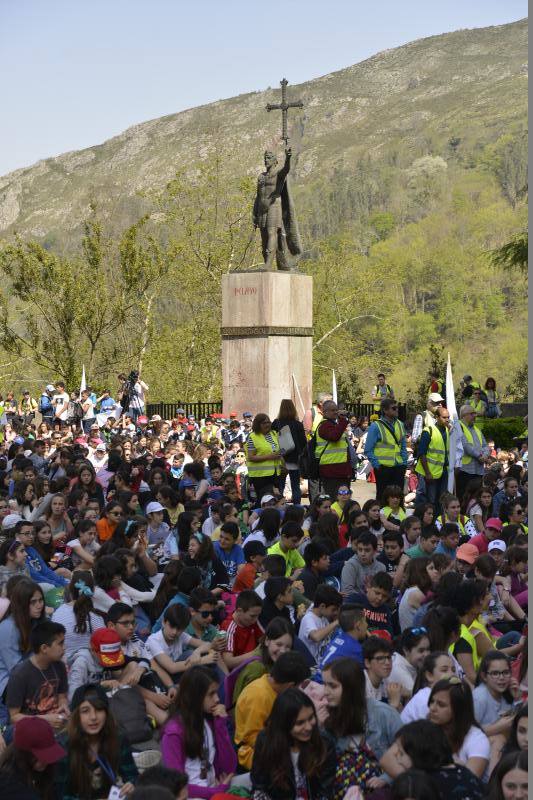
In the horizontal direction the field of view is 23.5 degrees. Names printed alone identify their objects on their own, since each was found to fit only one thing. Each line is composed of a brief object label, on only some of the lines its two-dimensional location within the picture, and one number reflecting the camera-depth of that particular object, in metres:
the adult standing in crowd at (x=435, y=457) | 14.11
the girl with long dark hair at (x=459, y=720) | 5.78
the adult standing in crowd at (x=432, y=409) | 14.72
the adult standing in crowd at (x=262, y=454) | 14.09
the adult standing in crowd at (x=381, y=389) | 22.06
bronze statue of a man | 21.59
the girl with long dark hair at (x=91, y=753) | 5.66
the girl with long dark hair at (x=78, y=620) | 7.94
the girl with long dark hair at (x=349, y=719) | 5.86
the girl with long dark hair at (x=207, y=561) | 10.07
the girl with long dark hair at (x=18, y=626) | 7.58
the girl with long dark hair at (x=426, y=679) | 6.30
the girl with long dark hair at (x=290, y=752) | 5.62
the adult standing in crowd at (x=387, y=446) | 13.89
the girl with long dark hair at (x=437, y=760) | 5.23
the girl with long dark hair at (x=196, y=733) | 6.01
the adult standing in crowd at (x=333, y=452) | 13.68
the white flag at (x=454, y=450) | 14.14
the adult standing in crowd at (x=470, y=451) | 14.25
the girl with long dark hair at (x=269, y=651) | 6.98
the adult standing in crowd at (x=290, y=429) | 14.65
